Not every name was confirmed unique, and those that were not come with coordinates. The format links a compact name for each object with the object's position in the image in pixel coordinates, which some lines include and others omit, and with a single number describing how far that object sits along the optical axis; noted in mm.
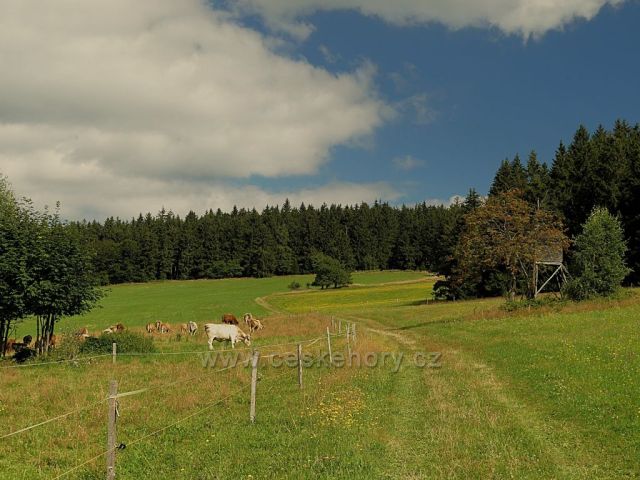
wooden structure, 48219
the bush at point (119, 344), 28266
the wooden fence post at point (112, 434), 8633
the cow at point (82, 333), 29353
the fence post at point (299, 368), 17328
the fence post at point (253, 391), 13344
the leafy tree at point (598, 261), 41469
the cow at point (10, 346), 32441
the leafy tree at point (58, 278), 27953
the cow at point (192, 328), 41481
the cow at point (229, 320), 45234
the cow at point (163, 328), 46188
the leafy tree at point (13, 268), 27219
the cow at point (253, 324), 43906
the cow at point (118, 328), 39956
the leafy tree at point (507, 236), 45406
